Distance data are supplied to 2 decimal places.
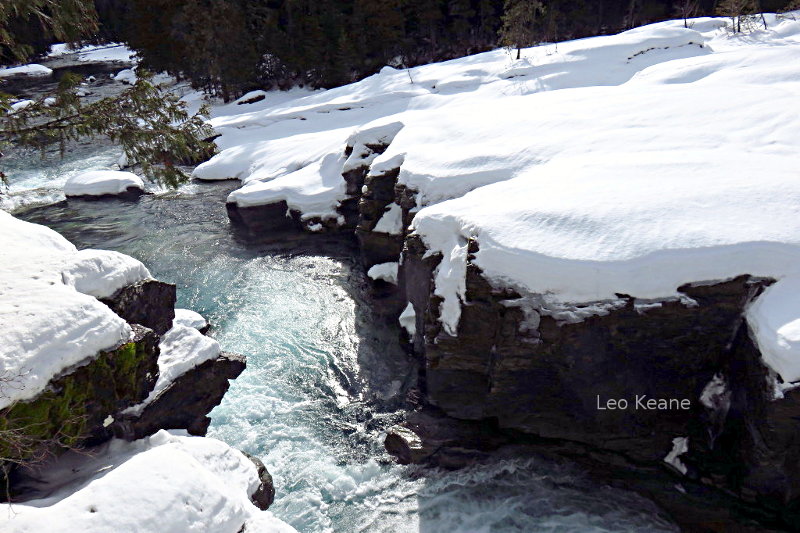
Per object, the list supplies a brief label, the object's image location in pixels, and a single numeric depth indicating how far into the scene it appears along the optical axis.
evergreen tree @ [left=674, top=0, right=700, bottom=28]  39.28
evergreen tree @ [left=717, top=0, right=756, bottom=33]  28.47
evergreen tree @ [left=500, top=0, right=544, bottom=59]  32.53
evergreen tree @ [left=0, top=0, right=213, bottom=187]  9.70
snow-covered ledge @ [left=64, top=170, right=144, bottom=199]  23.12
